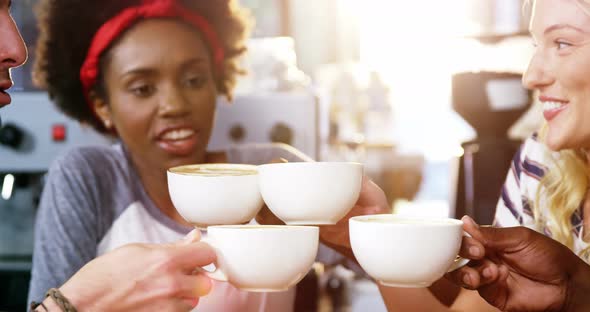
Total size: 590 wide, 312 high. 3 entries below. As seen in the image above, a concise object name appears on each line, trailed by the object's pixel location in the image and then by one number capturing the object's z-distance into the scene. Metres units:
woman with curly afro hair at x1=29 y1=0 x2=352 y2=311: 1.26
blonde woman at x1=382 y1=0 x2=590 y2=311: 1.00
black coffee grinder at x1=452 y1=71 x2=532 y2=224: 1.70
